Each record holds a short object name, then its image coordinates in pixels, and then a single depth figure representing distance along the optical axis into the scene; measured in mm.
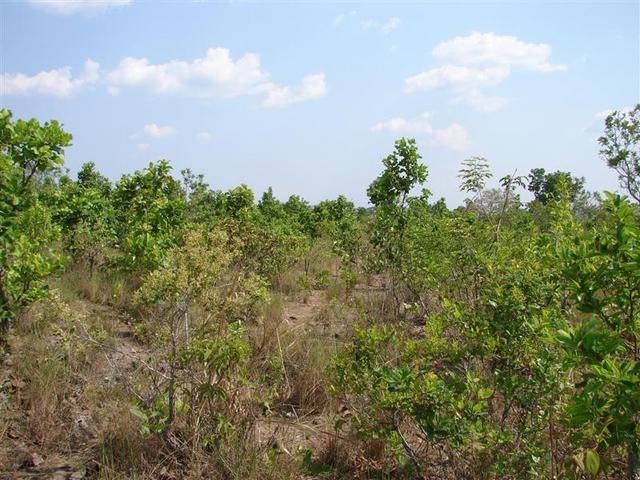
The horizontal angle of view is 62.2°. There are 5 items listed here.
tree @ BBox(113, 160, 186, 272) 7891
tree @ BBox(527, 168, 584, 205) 33344
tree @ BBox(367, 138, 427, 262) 7508
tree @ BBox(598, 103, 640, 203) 22031
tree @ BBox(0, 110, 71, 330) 4844
